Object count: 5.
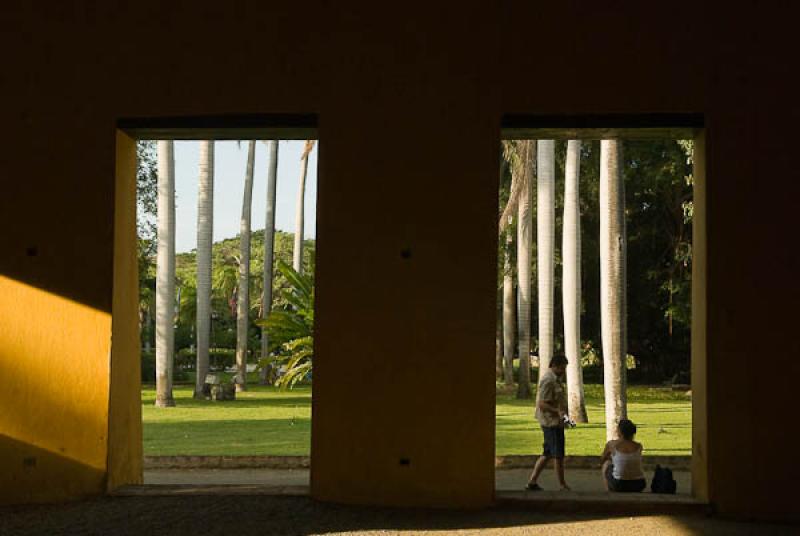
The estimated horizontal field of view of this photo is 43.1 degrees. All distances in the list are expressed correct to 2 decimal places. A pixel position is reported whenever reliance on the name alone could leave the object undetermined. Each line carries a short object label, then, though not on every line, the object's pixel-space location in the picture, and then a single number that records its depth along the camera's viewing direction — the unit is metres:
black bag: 8.02
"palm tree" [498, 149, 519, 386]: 27.28
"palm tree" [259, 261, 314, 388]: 21.72
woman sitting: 8.16
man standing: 8.70
